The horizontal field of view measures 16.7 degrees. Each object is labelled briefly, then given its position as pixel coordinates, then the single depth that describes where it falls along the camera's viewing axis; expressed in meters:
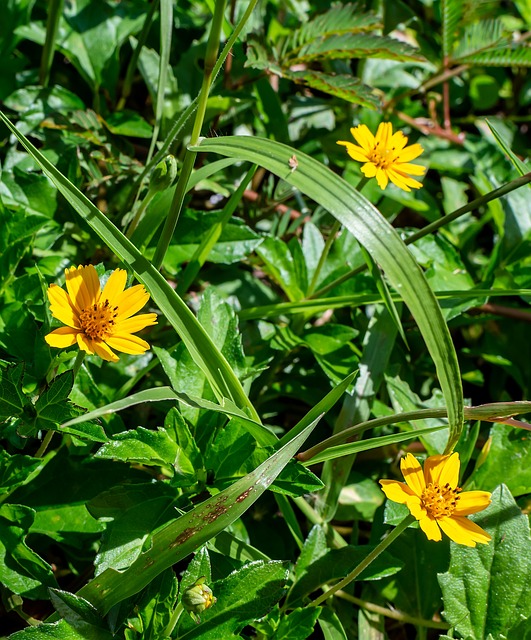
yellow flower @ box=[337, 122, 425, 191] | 0.49
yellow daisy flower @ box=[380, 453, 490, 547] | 0.44
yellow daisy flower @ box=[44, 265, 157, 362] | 0.44
